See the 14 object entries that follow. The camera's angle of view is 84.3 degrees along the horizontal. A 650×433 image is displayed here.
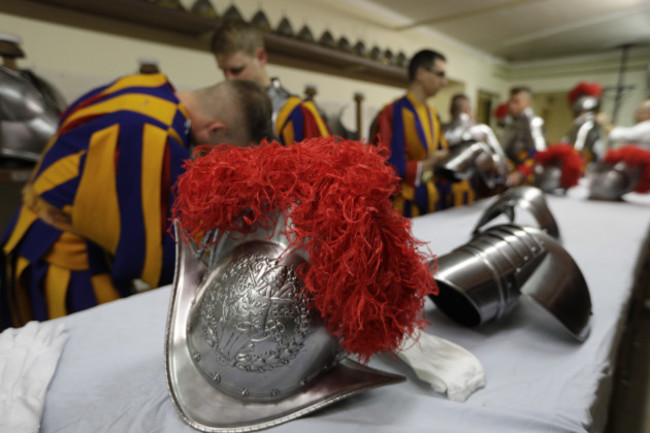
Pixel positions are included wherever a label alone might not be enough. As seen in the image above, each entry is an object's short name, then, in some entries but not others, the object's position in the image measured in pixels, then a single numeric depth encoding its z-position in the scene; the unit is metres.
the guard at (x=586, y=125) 3.64
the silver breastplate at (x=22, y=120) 1.38
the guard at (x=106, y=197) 0.85
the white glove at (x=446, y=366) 0.52
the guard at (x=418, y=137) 1.98
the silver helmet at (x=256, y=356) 0.47
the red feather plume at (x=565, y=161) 2.25
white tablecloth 0.47
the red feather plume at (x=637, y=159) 1.96
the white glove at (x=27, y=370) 0.44
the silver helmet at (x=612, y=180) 2.03
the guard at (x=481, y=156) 1.79
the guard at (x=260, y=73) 1.52
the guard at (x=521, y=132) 3.20
